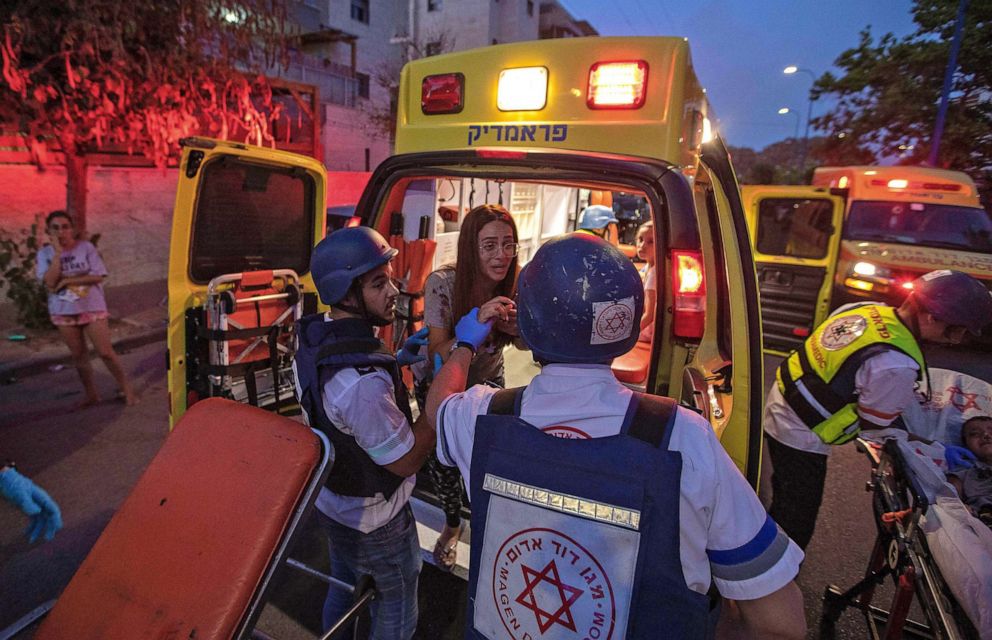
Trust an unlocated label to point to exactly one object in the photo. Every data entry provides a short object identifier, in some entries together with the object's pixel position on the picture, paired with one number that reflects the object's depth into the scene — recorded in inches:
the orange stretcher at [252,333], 114.7
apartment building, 751.1
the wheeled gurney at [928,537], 71.6
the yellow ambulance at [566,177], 85.4
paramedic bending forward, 90.7
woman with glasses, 109.1
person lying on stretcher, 94.9
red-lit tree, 213.3
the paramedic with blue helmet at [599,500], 42.6
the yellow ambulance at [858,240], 264.4
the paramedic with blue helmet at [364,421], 65.9
